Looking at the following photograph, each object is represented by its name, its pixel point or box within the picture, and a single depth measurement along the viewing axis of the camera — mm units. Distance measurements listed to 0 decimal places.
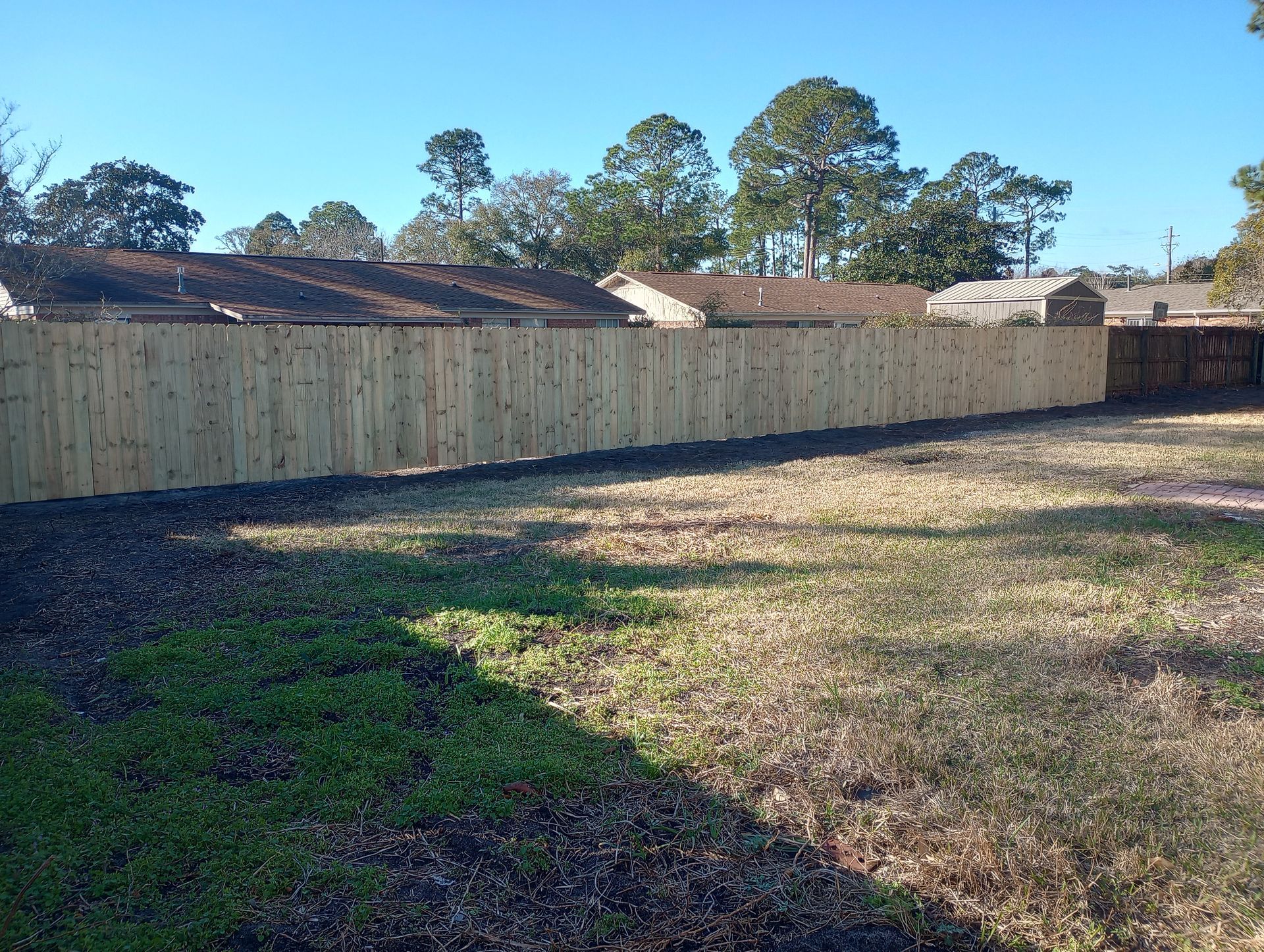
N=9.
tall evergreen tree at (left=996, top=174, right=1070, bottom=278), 66062
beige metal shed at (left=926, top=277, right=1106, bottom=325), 31625
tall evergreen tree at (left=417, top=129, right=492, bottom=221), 55469
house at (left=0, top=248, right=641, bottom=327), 19984
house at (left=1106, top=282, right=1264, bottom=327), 40094
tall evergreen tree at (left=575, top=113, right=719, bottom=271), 44531
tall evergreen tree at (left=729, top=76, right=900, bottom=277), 52812
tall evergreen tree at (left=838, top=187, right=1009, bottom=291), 45344
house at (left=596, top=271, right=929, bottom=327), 33250
